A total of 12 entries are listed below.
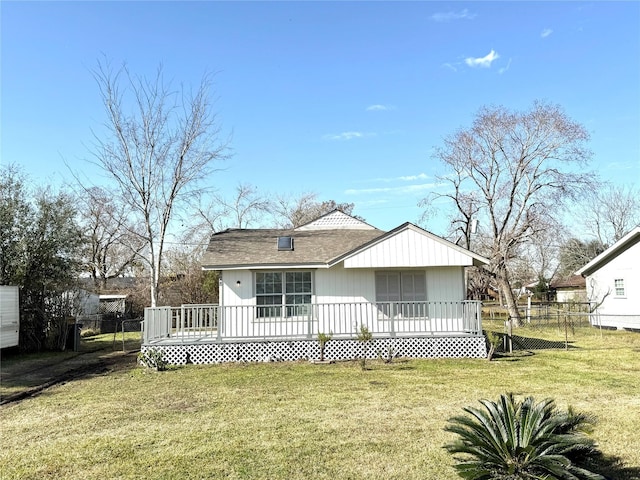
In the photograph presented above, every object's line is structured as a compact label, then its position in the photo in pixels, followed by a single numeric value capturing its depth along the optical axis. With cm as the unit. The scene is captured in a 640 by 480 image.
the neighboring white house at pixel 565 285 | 4623
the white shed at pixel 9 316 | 1355
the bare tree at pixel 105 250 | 3191
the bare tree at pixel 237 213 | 3588
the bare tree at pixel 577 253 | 4038
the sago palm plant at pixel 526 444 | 371
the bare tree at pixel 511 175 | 2703
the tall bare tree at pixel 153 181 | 1720
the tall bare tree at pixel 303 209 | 4172
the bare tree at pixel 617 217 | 3869
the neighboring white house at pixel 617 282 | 1995
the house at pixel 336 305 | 1241
